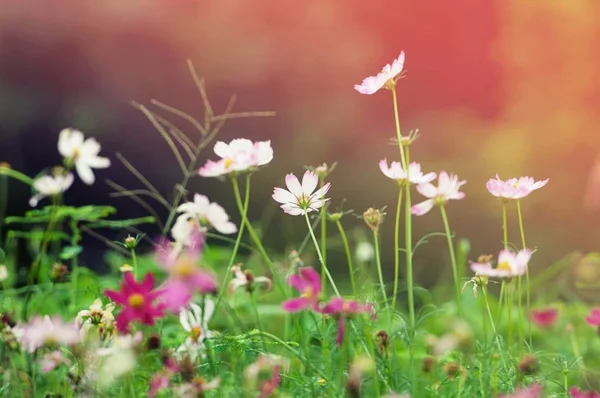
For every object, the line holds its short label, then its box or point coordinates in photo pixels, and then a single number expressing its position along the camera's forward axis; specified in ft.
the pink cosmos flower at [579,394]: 8.65
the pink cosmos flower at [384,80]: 8.90
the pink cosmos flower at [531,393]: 8.14
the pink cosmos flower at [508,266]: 8.37
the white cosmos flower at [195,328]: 8.63
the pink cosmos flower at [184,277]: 7.93
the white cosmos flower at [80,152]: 8.79
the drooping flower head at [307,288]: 8.22
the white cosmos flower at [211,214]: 8.62
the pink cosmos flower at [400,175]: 8.79
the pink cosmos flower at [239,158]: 8.59
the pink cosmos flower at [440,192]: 8.80
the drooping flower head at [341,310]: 8.17
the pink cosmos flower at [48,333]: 8.28
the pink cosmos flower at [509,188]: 8.73
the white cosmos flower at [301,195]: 8.75
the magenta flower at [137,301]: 8.24
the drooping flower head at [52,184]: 8.76
